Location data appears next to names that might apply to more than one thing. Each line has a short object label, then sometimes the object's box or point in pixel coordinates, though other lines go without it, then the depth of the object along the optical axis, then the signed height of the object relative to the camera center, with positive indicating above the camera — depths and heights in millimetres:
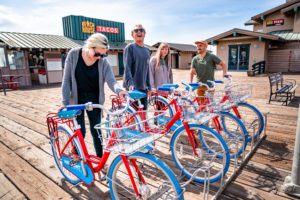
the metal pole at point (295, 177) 2195 -1187
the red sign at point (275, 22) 19458 +4359
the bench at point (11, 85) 12484 -728
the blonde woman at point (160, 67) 4000 +65
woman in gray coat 2295 -65
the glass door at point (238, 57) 19219 +1107
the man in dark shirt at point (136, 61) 3307 +158
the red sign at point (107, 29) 20103 +4166
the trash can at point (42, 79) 15281 -483
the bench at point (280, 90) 6109 -656
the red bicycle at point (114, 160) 1702 -905
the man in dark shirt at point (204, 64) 3818 +102
